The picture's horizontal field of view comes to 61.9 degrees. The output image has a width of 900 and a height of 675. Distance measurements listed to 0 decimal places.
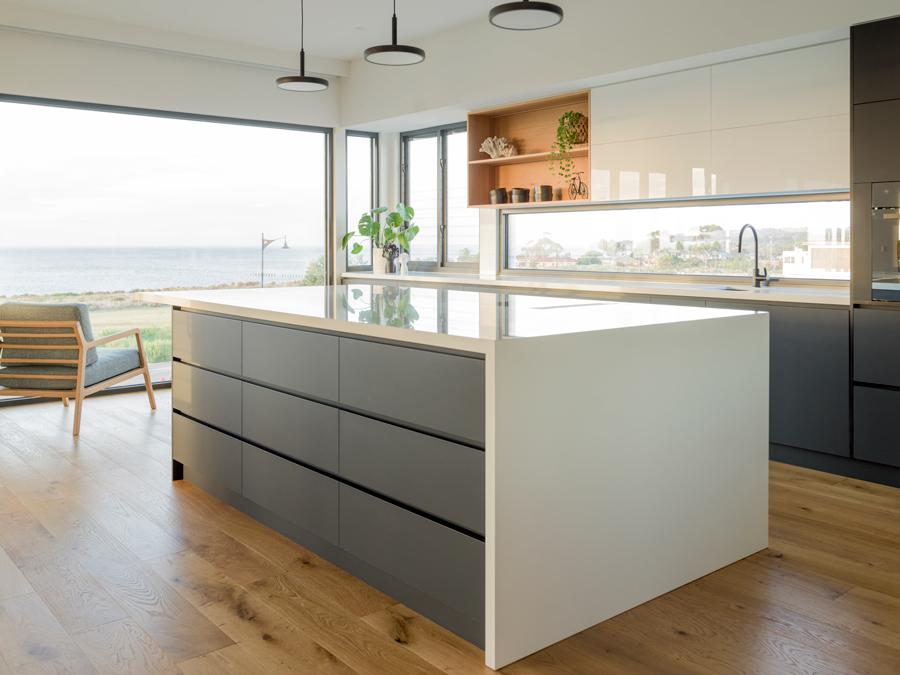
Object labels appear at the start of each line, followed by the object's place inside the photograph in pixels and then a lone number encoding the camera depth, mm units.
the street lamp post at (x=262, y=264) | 6672
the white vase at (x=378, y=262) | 6918
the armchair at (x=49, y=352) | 4363
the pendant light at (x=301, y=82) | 4098
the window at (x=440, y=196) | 6668
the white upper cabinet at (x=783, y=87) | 3666
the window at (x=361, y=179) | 7141
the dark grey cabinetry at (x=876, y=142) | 3336
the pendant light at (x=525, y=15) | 2900
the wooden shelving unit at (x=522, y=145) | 5383
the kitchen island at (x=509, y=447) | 1863
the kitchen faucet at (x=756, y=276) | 4273
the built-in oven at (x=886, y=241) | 3363
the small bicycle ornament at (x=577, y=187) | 5321
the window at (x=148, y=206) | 5461
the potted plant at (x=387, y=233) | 6730
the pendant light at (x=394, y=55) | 3484
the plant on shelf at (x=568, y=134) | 5164
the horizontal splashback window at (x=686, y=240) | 4156
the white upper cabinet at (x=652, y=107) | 4262
